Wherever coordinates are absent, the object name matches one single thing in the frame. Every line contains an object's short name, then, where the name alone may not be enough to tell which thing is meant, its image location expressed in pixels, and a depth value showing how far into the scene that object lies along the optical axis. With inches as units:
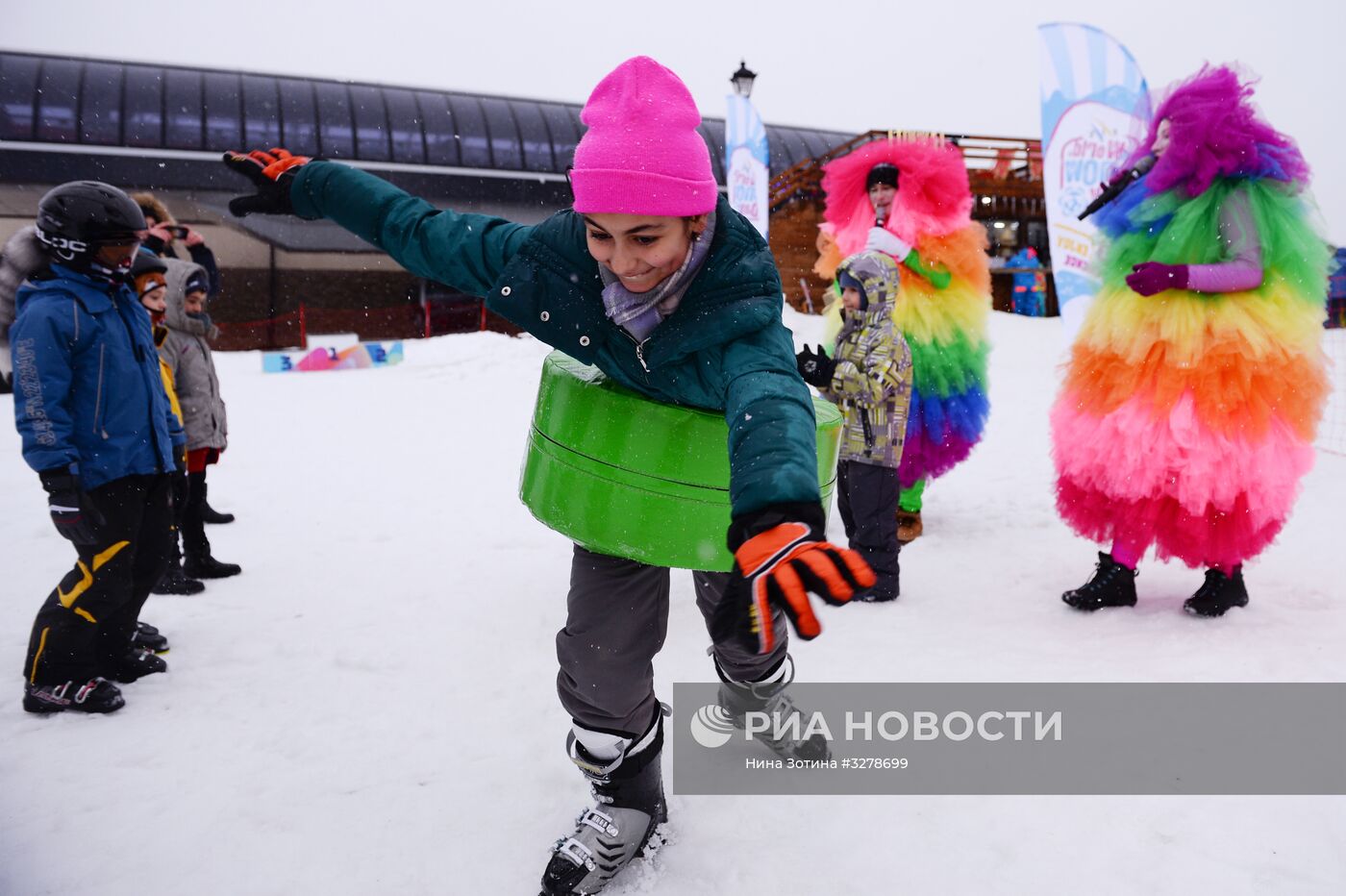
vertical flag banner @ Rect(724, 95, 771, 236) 417.4
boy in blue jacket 109.2
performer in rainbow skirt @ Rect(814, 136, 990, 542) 197.9
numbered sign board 543.2
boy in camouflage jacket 155.9
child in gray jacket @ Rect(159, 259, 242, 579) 168.9
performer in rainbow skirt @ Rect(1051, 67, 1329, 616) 130.3
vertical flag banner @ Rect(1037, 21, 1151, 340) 241.1
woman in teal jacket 65.7
